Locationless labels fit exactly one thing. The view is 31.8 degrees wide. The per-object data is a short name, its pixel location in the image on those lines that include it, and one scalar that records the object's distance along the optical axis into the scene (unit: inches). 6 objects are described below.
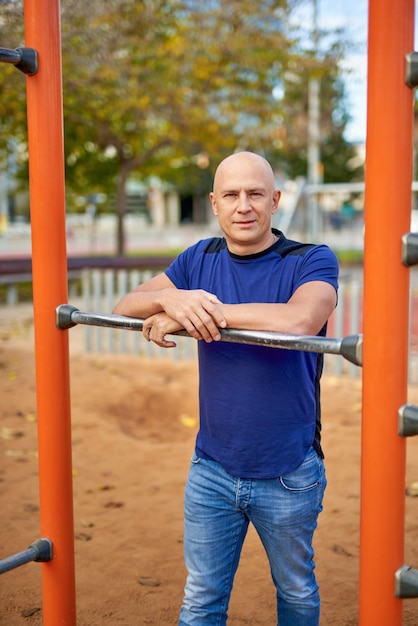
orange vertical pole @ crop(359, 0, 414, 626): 53.1
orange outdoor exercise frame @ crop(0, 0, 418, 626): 53.1
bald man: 68.7
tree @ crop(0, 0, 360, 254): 378.9
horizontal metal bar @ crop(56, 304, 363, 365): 56.4
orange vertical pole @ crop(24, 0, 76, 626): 71.8
